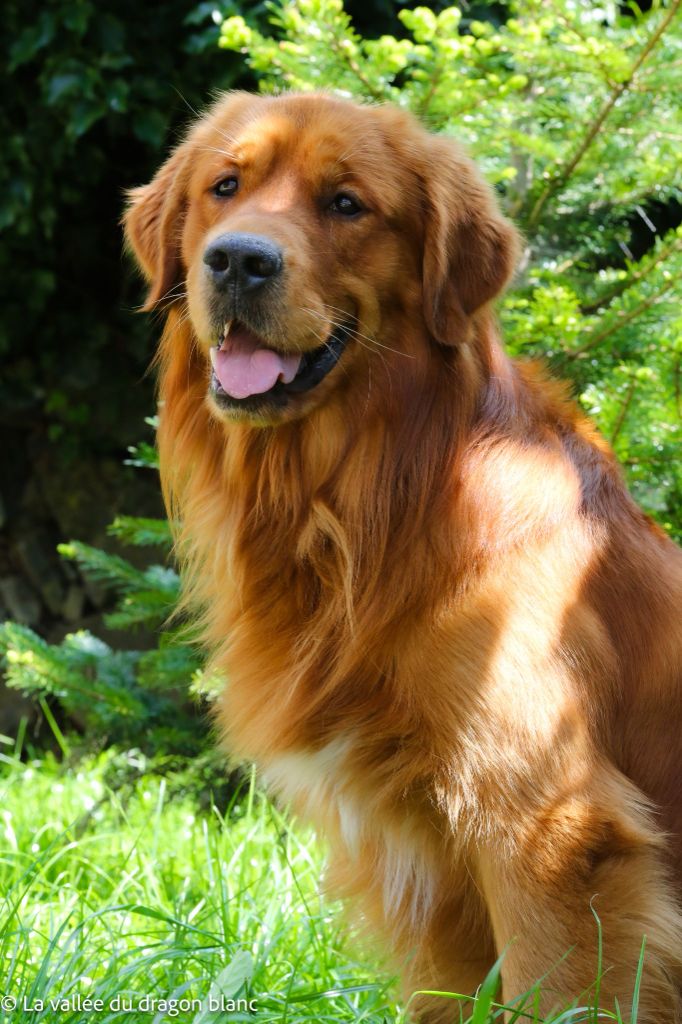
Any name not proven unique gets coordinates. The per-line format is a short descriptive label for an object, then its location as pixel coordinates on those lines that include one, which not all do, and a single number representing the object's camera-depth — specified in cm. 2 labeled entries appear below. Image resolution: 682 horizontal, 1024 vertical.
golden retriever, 243
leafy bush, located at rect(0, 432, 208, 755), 416
